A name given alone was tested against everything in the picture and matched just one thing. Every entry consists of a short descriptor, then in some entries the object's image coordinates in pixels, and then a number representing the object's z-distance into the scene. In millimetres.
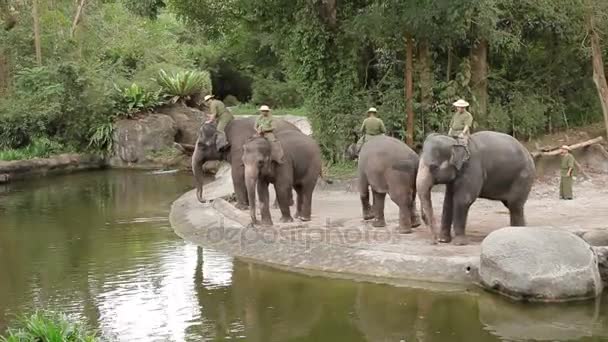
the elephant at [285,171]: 14094
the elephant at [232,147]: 15750
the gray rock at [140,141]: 29000
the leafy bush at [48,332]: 8148
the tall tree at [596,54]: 18391
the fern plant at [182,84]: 31188
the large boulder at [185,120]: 30062
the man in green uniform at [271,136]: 14273
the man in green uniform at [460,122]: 12877
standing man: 16203
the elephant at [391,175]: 13492
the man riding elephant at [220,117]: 15735
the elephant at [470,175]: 12328
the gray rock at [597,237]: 11758
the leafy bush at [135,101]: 30266
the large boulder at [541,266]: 10570
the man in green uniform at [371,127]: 15150
